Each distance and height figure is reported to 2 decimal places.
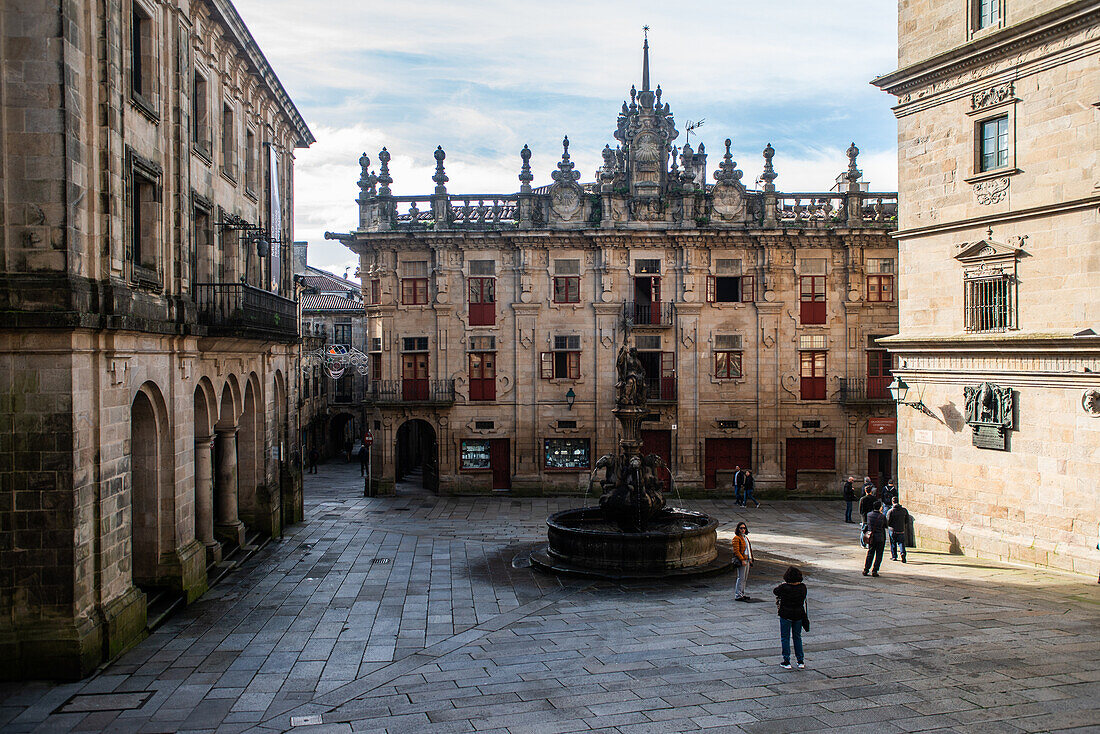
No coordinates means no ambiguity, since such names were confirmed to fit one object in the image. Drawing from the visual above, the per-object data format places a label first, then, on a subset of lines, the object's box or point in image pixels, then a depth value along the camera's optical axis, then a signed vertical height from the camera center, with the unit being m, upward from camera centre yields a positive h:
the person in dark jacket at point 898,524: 18.89 -4.03
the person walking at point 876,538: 17.11 -3.94
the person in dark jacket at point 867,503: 19.86 -3.75
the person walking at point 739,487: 30.53 -5.04
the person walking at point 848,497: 27.06 -4.85
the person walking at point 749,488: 30.39 -5.04
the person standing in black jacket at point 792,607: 11.27 -3.56
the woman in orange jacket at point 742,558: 15.30 -3.89
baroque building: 32.84 +1.16
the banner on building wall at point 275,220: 25.09 +4.49
